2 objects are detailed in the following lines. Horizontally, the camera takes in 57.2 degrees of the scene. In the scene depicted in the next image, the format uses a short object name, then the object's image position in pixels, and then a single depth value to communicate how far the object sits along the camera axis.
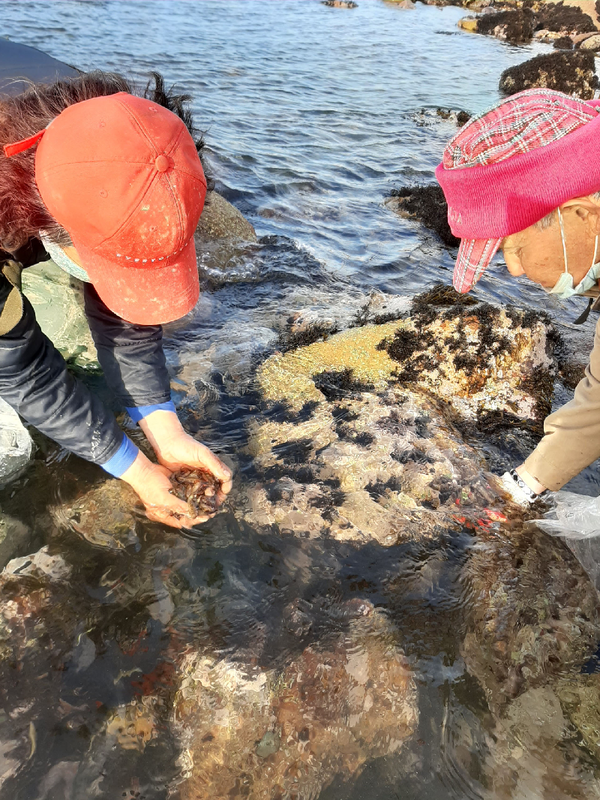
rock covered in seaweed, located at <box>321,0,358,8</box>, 24.39
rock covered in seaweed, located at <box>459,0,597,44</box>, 19.25
